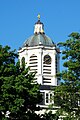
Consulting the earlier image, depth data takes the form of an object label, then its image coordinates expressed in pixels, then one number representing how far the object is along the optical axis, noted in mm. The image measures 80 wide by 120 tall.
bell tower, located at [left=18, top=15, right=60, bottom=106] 84938
